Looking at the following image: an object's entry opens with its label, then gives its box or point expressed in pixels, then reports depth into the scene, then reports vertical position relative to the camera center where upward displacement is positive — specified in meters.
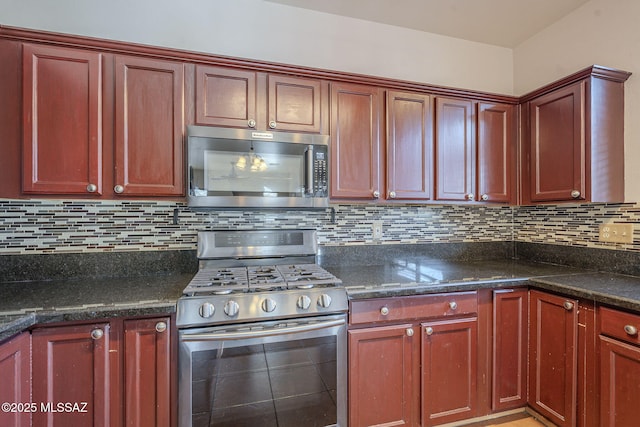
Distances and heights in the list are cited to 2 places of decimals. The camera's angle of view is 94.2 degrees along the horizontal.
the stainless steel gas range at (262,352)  1.24 -0.61
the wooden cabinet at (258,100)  1.58 +0.63
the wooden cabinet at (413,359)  1.45 -0.74
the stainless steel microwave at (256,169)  1.53 +0.24
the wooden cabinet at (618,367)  1.23 -0.66
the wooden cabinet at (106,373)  1.13 -0.63
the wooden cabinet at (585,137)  1.68 +0.45
